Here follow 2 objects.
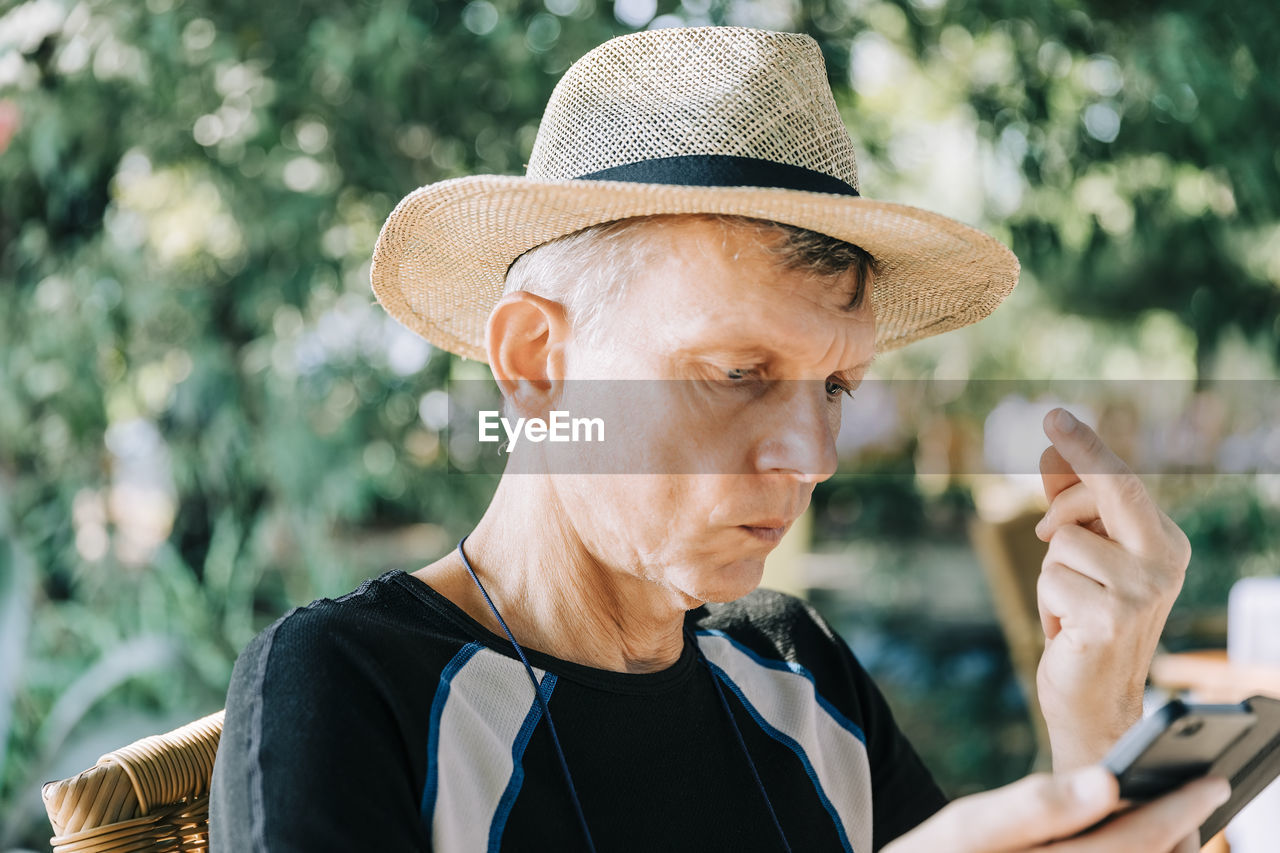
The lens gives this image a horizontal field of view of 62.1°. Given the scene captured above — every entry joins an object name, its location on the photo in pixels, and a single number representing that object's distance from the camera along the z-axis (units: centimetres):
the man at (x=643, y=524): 106
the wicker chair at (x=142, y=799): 105
